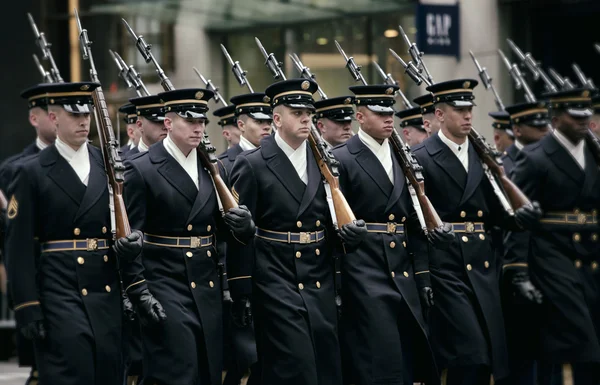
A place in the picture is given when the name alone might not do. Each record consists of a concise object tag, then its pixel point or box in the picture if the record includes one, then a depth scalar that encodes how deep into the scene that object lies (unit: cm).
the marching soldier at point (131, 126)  2355
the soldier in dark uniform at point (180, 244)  1584
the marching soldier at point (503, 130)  2512
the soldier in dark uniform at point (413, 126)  2397
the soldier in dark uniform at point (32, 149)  1673
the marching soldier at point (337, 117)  2208
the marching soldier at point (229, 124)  2419
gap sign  3062
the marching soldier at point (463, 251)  1827
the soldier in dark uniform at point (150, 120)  2023
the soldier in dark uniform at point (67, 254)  1505
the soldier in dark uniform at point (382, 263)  1733
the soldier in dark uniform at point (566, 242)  1983
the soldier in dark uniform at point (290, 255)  1652
